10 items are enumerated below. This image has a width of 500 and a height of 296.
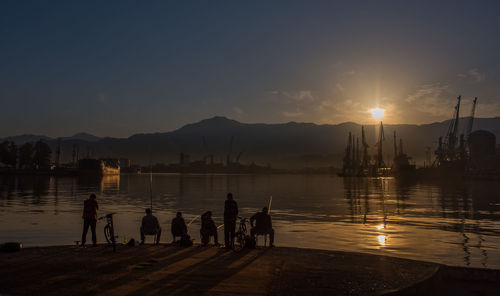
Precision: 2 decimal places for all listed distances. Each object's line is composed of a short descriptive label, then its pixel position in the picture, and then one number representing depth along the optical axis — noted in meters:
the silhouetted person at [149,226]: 17.09
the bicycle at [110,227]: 14.48
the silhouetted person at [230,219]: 15.40
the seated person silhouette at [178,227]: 17.00
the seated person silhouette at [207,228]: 16.60
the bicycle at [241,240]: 15.55
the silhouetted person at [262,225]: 16.97
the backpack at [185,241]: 15.52
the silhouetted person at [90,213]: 16.72
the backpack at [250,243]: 15.38
